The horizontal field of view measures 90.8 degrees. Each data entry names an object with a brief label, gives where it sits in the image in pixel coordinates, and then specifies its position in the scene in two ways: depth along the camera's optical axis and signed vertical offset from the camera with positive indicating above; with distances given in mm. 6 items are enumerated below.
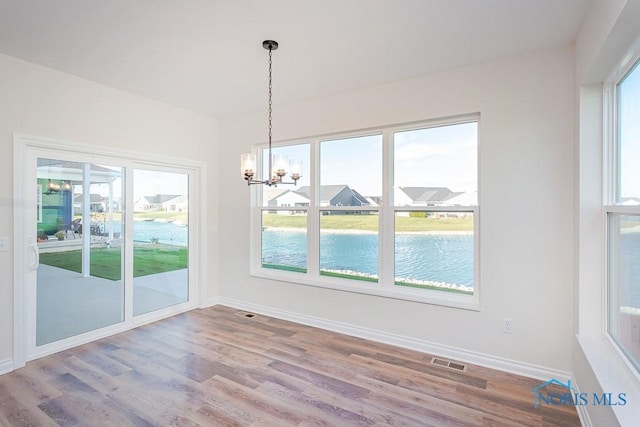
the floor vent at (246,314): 4355 -1409
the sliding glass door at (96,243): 3104 -351
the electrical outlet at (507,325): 2883 -1017
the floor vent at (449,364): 2938 -1430
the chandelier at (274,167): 2676 +413
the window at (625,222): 1794 -44
